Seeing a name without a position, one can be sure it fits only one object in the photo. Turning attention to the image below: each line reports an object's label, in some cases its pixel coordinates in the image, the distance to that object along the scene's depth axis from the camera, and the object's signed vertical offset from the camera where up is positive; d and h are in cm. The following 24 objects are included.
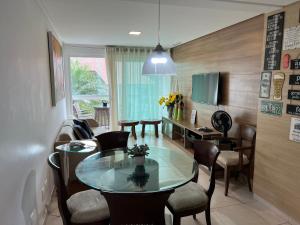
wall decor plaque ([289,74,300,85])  215 +5
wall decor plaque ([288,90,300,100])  216 -10
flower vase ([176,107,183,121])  539 -76
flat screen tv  389 -9
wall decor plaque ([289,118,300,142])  218 -45
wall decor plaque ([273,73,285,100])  235 +0
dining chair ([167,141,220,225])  190 -102
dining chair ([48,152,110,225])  173 -103
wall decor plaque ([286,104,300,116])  217 -25
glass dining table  143 -87
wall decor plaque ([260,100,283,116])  240 -26
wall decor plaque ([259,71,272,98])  254 +0
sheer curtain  576 -10
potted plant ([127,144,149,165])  210 -65
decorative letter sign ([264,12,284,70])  235 +47
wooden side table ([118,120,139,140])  538 -100
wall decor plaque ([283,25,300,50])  215 +46
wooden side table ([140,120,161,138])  566 -100
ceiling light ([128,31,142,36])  411 +93
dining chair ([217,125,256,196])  294 -100
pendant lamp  249 +22
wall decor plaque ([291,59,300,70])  215 +20
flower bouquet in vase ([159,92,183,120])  546 -49
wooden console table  378 -104
